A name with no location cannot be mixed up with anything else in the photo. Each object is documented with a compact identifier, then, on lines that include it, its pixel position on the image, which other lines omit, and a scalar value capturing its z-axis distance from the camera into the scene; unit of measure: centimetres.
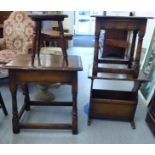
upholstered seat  308
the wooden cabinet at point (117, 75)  177
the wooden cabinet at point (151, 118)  209
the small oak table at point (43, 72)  170
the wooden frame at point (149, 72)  265
